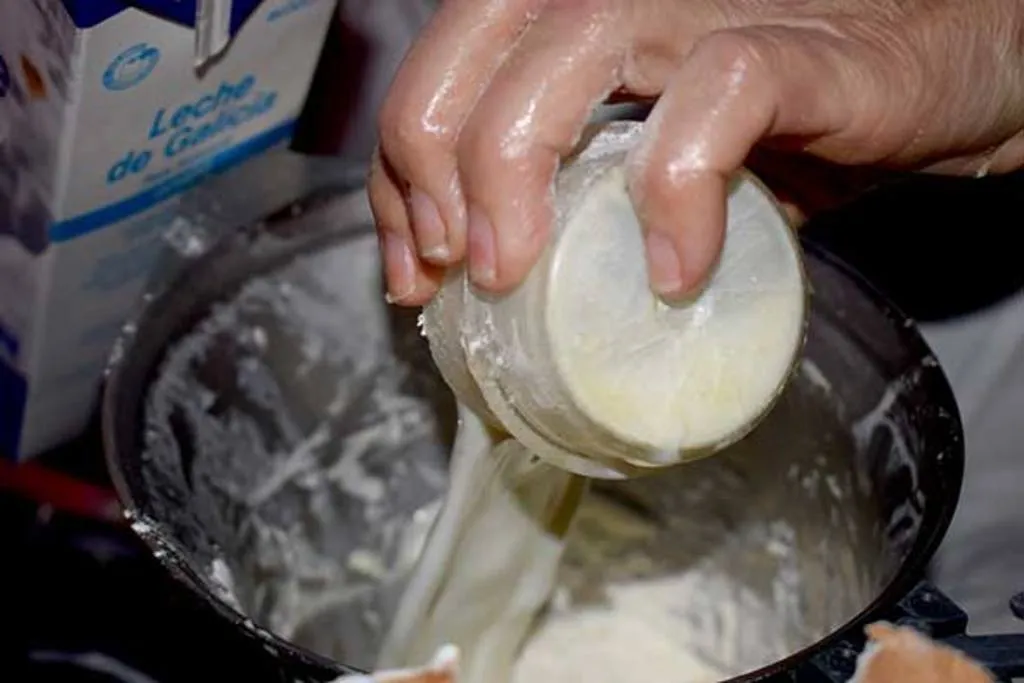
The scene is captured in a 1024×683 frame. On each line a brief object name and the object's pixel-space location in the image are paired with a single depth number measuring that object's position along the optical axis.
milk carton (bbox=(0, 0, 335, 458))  0.66
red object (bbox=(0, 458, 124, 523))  0.75
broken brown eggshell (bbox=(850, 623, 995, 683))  0.55
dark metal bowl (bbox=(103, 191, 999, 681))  0.65
